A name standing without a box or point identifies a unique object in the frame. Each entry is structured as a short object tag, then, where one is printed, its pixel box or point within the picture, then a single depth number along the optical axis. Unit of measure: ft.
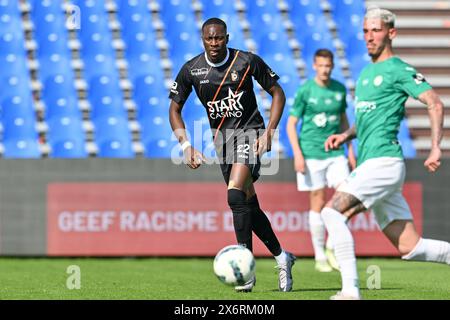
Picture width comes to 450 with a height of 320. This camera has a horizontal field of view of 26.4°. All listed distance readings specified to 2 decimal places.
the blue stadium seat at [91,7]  56.24
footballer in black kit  25.67
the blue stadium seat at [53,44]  54.08
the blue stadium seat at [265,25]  56.39
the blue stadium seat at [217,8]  57.00
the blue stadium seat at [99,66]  52.95
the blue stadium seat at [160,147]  48.55
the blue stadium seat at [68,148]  48.78
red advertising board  43.27
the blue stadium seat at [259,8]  57.59
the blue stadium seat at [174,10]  56.95
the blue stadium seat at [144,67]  53.21
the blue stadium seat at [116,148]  48.91
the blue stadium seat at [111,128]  49.55
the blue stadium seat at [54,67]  52.75
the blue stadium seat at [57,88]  51.44
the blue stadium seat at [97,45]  54.34
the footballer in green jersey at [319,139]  36.50
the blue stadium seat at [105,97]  51.08
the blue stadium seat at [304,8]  57.75
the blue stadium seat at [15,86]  51.06
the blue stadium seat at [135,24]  55.77
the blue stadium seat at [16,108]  49.82
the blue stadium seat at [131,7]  56.75
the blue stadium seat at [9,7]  55.47
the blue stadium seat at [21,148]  48.55
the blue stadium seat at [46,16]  55.36
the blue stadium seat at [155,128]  49.67
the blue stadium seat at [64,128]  49.32
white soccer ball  23.88
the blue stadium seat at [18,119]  49.32
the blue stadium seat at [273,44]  55.31
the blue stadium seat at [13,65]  52.24
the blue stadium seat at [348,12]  57.77
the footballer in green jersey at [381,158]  22.15
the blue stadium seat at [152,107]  50.96
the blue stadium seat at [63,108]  50.57
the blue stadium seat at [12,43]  53.62
